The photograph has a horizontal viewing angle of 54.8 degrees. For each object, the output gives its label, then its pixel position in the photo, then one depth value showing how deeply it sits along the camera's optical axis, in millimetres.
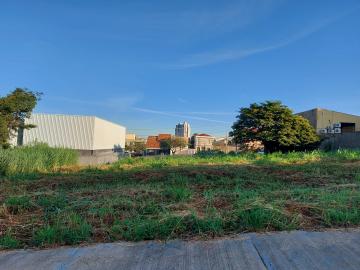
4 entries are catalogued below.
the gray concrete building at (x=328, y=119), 40794
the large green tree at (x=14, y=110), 20500
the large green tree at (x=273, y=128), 29906
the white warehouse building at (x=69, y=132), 32188
